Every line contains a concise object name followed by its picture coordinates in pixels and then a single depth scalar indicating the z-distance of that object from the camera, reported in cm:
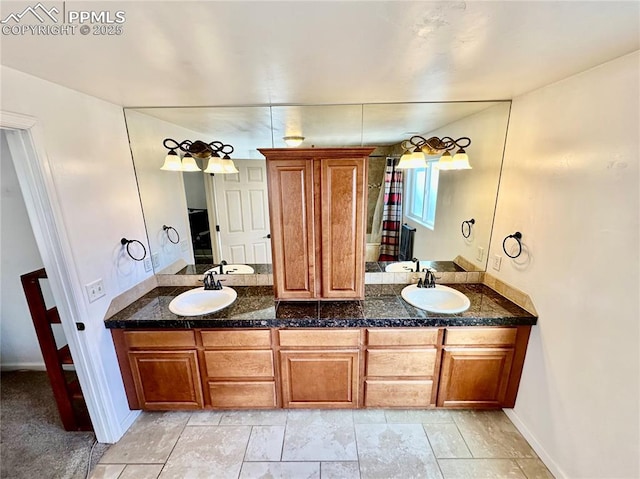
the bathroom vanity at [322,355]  179
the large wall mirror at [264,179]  199
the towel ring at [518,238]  183
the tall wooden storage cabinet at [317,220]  177
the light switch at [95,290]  164
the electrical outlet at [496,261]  207
